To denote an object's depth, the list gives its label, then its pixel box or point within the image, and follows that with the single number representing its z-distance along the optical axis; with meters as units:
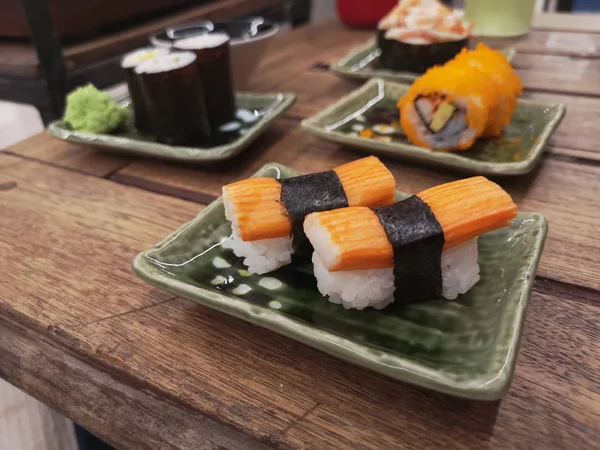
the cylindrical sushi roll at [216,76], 0.34
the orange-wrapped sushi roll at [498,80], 0.31
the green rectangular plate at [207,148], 0.30
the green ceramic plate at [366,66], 0.41
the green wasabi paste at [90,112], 0.34
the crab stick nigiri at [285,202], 0.19
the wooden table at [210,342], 0.16
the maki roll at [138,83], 0.33
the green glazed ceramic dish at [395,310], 0.15
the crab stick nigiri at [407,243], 0.18
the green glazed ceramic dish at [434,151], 0.28
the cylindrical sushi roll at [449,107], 0.29
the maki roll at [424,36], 0.40
